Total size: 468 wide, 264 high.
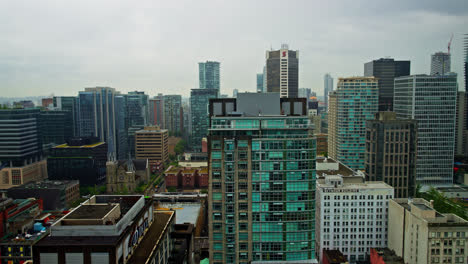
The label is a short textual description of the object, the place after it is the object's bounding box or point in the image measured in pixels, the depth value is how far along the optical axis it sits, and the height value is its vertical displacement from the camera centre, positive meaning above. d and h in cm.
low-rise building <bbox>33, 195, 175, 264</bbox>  3384 -1229
